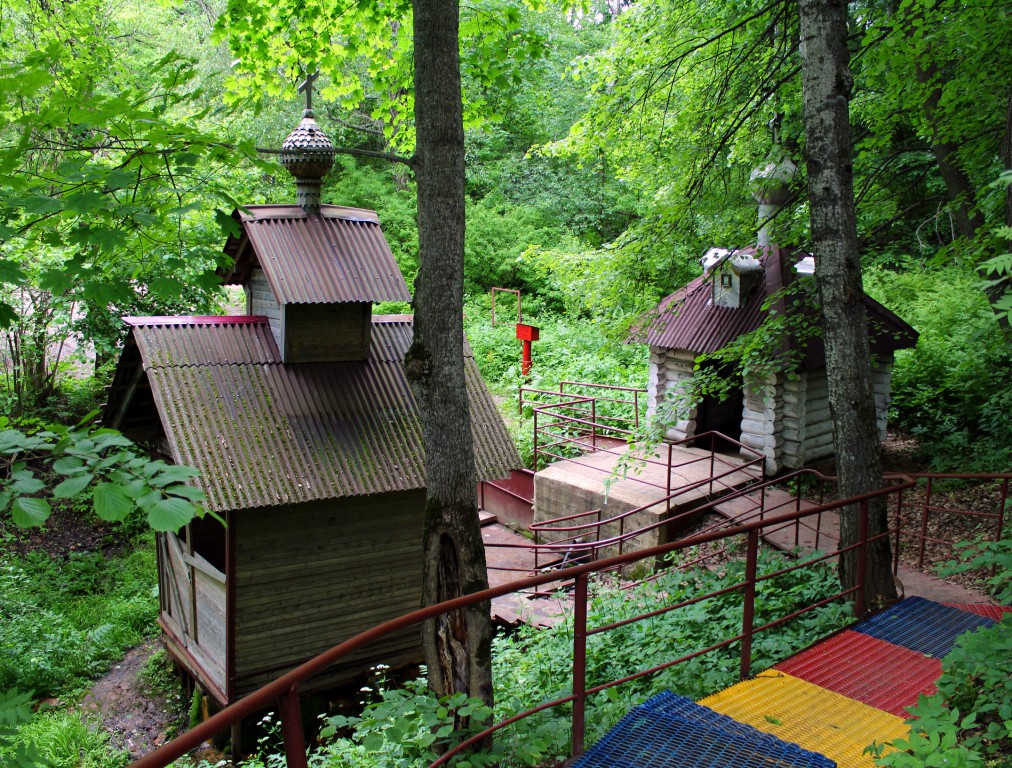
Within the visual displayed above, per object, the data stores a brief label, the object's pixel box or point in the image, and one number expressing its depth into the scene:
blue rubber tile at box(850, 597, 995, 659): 5.73
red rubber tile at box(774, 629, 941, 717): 4.84
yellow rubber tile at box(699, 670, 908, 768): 4.19
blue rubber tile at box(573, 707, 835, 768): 3.76
